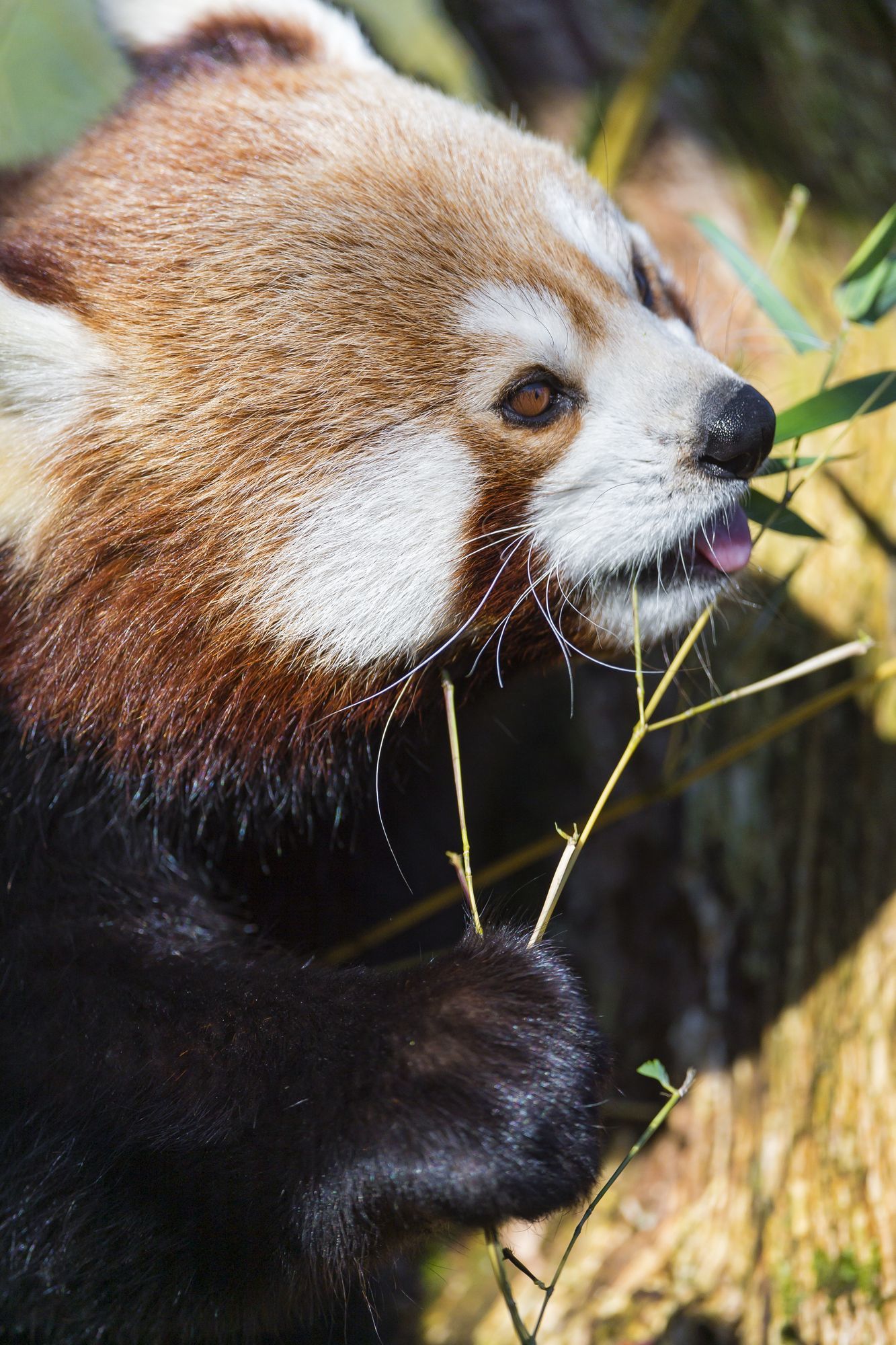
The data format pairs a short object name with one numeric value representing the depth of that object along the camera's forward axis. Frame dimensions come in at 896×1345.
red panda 3.34
